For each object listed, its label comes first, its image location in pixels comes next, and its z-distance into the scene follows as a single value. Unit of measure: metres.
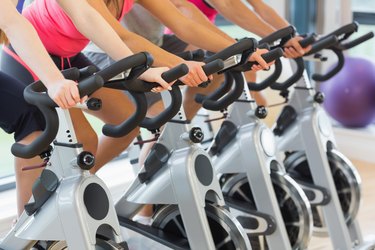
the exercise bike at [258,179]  2.87
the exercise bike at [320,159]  3.25
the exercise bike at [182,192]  2.51
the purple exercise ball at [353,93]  5.05
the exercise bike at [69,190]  2.10
